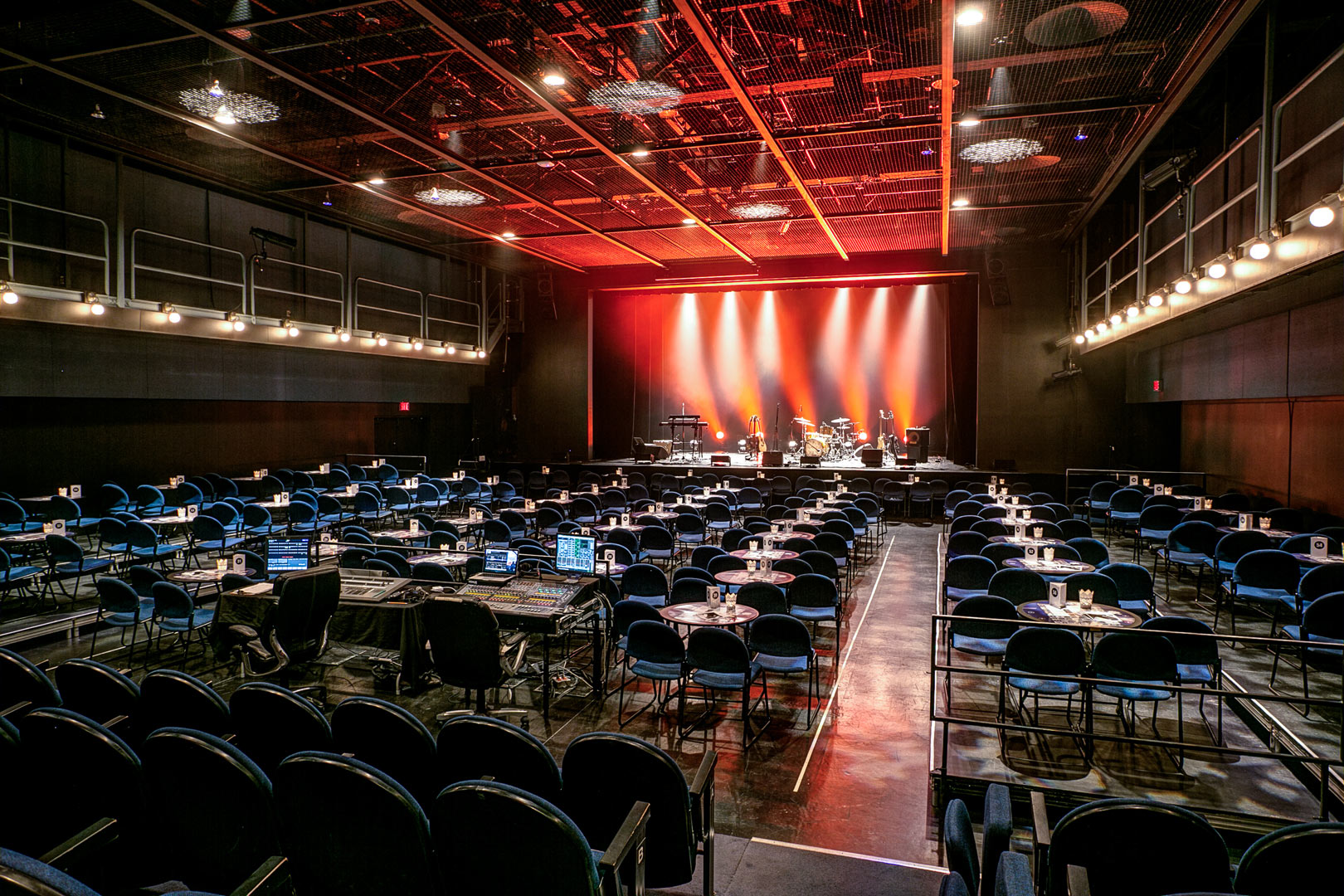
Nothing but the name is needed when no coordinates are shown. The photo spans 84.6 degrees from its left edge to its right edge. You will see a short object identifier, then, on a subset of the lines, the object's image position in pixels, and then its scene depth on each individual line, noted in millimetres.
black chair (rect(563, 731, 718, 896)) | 2773
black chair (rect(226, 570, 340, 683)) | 5367
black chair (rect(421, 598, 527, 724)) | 5047
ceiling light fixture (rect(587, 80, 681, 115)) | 7242
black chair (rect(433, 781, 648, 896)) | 2139
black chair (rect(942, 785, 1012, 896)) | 2154
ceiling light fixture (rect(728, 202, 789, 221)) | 11884
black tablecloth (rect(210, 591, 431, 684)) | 5863
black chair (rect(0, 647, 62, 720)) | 3635
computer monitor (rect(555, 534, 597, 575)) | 6488
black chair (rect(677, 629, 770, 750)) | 5207
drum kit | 18844
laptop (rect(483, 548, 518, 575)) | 6602
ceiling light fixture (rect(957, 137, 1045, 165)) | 8930
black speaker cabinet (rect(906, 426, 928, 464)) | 17125
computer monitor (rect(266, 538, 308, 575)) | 6574
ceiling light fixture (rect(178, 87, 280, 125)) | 7715
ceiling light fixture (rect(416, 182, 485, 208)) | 11250
